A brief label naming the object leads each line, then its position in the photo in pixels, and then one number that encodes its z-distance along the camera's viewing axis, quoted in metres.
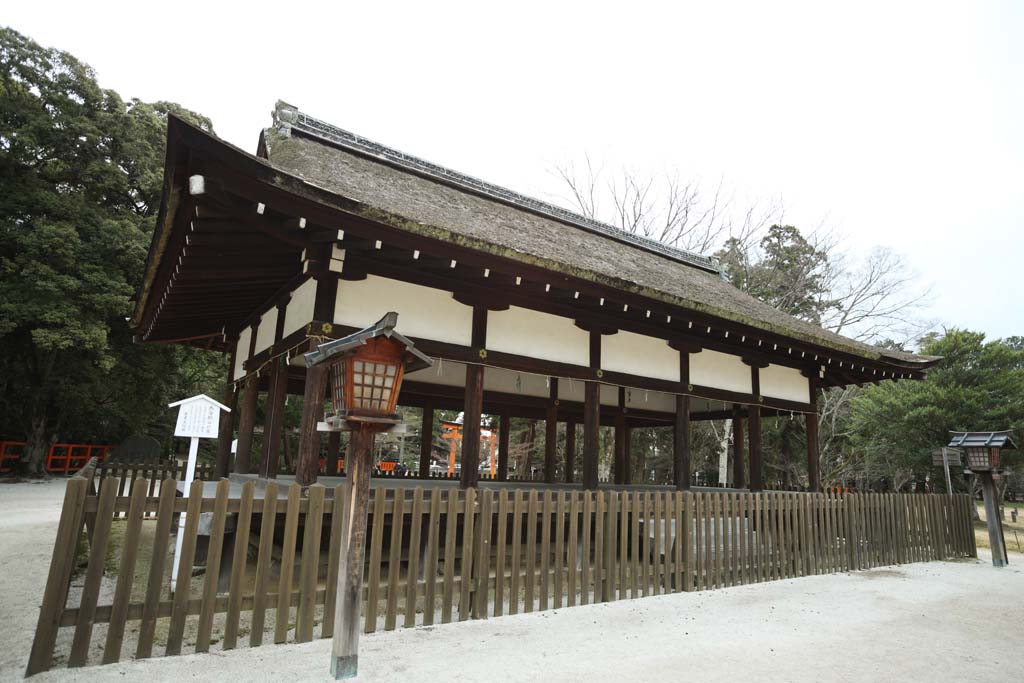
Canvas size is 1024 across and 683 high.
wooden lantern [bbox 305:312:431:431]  3.38
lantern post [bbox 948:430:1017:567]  9.26
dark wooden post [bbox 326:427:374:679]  3.37
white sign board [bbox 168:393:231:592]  5.84
